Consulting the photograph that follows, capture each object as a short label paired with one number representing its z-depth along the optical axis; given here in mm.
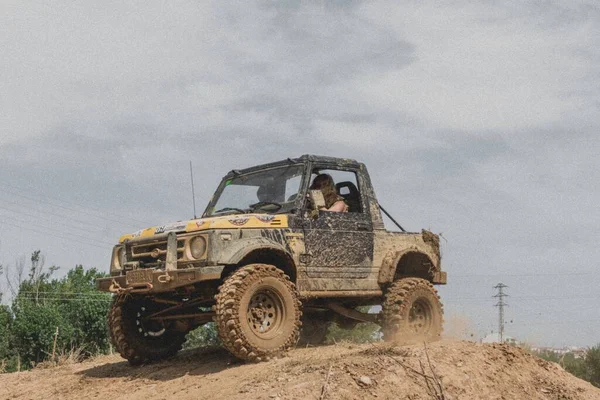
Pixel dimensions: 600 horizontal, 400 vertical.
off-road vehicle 8742
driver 10648
